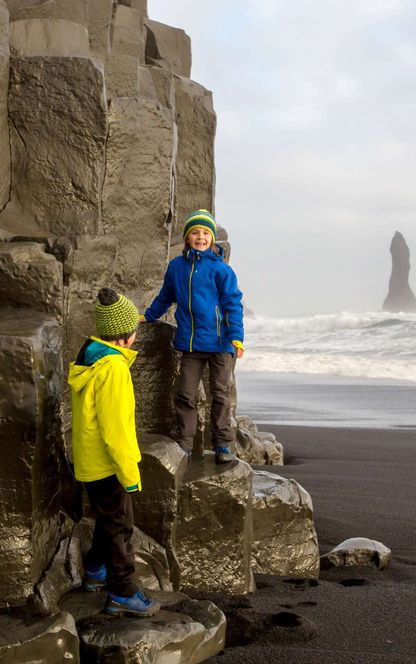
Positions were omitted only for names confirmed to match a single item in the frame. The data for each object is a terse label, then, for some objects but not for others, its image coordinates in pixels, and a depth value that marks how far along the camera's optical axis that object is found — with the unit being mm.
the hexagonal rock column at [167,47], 8297
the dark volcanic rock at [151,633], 3154
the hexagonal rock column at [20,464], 3438
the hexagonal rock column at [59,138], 5035
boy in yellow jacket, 3393
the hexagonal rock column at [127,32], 7172
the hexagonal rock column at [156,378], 4875
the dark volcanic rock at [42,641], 2947
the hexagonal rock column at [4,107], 5027
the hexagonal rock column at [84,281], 4527
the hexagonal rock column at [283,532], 4848
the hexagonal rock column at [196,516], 4125
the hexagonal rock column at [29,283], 4152
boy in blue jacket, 4680
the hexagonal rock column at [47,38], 5320
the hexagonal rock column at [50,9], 5775
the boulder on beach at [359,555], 5066
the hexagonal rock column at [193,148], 7746
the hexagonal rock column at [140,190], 5293
